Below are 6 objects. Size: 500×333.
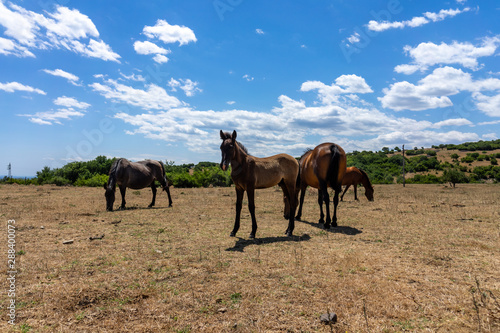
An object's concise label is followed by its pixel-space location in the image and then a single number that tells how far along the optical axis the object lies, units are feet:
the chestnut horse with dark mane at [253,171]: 22.03
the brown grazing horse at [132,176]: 39.22
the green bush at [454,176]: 86.58
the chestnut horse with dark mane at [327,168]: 28.02
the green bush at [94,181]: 95.96
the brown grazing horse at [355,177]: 51.29
